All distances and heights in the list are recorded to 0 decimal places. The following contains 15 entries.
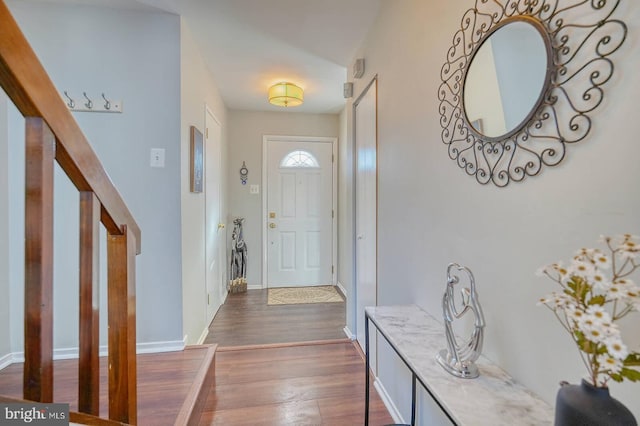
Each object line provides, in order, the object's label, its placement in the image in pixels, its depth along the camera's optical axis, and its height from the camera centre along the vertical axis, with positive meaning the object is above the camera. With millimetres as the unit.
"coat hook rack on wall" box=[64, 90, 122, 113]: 1858 +687
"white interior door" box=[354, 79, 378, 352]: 2041 +81
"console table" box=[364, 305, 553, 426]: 710 -493
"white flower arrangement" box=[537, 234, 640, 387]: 469 -167
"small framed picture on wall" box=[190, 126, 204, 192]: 2213 +412
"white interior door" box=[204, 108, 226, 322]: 2783 -106
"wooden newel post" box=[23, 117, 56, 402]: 599 -105
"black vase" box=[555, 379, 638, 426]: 500 -347
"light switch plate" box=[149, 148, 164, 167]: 1940 +359
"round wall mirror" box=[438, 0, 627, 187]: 645 +355
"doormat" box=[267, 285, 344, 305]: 3582 -1080
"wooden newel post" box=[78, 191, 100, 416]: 760 -253
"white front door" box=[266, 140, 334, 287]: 4078 -16
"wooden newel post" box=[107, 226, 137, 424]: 882 -344
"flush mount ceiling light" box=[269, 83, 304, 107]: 3006 +1226
